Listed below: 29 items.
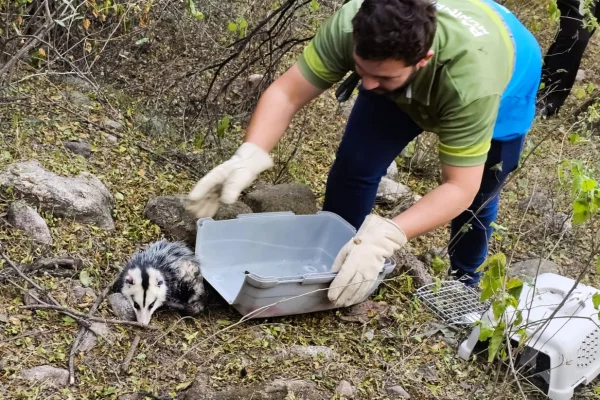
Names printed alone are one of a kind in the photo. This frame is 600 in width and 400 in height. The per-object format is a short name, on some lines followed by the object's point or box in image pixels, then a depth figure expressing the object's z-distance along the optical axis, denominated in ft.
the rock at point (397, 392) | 7.88
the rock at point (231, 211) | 10.27
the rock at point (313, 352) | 8.14
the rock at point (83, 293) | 8.18
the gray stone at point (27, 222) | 8.71
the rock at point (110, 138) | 11.79
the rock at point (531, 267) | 12.37
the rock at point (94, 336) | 7.48
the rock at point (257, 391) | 7.06
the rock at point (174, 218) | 10.12
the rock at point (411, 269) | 10.14
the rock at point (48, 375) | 6.88
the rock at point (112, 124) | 12.21
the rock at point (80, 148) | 10.96
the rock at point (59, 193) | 9.14
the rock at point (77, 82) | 13.03
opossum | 8.10
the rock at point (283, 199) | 11.16
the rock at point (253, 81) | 14.08
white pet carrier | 8.66
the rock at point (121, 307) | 8.17
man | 6.98
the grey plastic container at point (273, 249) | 8.76
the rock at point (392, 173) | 14.60
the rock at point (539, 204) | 14.55
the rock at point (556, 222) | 13.43
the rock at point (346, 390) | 7.62
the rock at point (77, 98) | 12.50
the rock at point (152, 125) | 12.89
